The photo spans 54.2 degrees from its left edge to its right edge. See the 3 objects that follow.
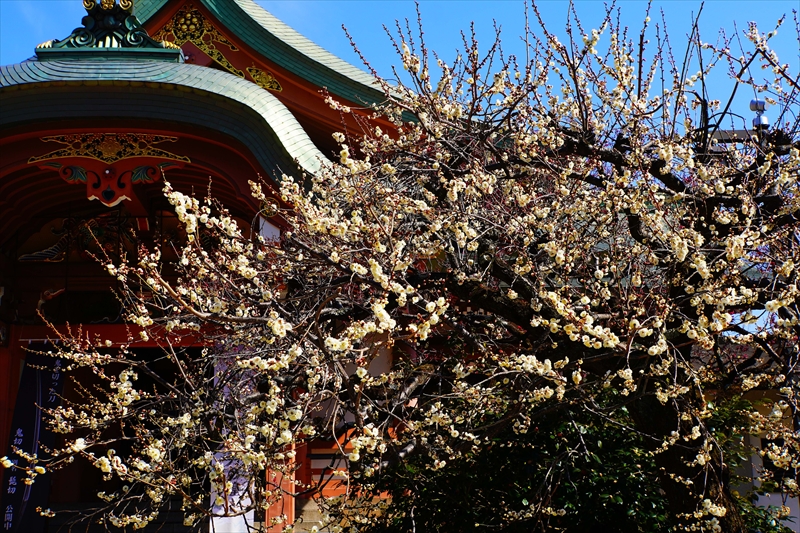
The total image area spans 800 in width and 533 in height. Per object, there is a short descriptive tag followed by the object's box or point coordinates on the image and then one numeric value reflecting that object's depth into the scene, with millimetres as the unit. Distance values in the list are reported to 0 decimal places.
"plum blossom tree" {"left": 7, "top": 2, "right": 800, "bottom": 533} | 4453
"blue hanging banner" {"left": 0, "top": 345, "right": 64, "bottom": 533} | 9359
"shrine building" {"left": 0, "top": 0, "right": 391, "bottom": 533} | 8039
